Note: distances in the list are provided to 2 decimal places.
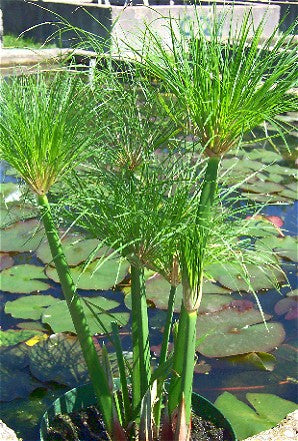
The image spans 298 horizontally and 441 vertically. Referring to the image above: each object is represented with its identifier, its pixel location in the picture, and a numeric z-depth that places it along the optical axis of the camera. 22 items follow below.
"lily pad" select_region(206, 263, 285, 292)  2.36
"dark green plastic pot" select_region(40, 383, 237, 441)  1.47
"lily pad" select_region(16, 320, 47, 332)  2.08
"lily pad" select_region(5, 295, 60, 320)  2.16
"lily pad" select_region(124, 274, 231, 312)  2.22
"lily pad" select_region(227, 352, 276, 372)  1.96
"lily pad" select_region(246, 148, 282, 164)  3.79
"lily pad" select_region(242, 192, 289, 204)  3.15
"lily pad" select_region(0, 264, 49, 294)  2.35
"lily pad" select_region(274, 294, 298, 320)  2.22
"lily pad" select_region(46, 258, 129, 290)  2.34
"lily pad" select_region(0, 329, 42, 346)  2.02
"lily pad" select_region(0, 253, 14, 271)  2.50
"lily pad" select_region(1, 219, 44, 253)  2.63
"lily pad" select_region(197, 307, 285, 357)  1.99
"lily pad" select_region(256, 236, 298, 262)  2.62
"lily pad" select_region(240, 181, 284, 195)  3.25
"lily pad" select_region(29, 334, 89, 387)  1.85
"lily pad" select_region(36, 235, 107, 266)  2.49
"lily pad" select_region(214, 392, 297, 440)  1.65
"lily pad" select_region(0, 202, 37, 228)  2.82
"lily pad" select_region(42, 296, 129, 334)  2.03
